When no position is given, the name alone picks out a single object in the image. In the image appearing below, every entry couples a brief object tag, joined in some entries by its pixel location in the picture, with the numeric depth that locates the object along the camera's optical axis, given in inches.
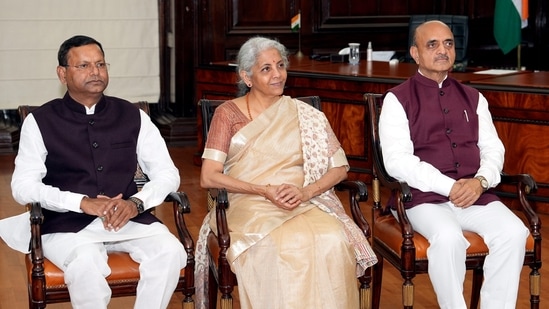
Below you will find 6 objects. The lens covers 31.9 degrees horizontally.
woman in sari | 138.2
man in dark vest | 133.8
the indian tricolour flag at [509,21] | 343.0
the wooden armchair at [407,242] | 144.4
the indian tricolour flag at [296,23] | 323.8
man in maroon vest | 142.8
